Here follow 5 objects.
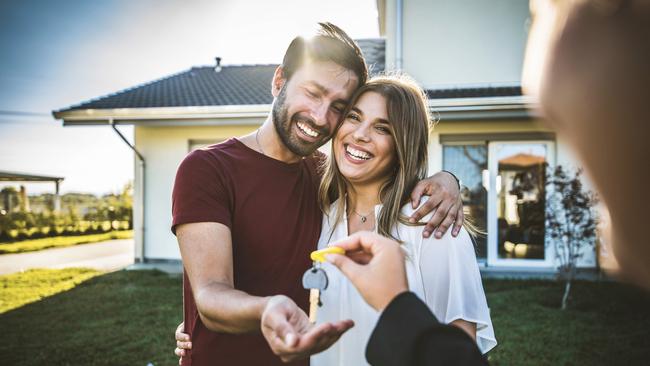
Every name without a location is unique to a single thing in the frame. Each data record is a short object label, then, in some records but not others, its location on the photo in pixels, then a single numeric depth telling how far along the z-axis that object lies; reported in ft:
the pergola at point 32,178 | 49.43
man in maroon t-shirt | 2.17
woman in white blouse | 2.49
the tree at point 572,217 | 8.35
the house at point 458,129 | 25.13
